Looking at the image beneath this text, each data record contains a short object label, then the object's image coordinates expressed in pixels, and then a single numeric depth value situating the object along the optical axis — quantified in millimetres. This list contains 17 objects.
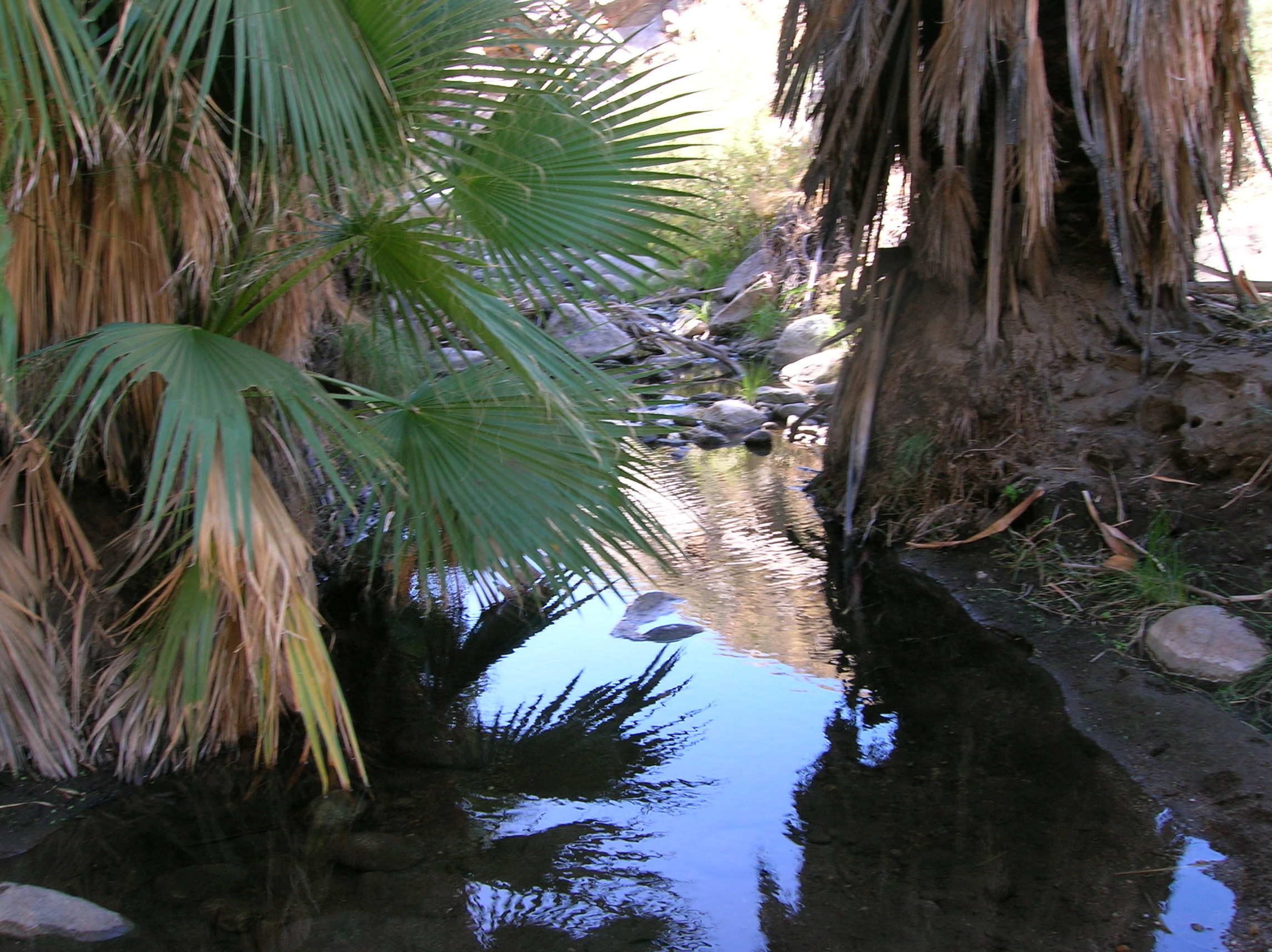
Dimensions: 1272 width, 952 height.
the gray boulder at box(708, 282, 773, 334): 11242
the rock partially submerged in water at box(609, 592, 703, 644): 4277
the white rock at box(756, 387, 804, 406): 8500
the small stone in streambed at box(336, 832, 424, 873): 2684
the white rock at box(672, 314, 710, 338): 11578
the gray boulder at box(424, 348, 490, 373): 2990
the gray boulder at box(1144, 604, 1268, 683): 3246
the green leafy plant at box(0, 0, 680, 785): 2531
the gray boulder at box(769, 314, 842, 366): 9859
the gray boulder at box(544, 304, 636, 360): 9938
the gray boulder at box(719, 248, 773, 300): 11578
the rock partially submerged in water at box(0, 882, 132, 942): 2332
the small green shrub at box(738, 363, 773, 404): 8828
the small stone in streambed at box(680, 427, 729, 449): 7824
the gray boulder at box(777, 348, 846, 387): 9016
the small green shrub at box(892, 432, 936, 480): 4918
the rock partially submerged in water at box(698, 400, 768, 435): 8078
